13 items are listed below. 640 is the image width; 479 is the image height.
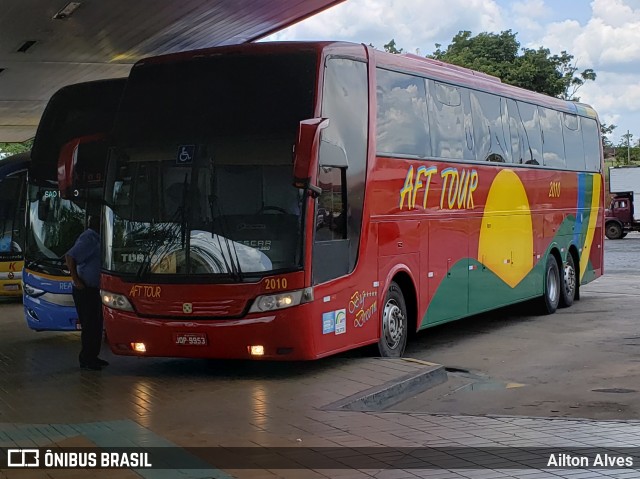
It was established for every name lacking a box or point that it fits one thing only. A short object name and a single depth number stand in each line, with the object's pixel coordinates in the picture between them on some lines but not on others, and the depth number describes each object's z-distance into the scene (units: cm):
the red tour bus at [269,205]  1063
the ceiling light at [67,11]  1889
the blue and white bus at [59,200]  1427
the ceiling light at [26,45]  2262
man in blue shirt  1179
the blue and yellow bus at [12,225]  2267
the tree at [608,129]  7628
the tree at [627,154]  8612
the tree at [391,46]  5395
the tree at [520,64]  5053
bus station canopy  1962
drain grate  1064
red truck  4872
